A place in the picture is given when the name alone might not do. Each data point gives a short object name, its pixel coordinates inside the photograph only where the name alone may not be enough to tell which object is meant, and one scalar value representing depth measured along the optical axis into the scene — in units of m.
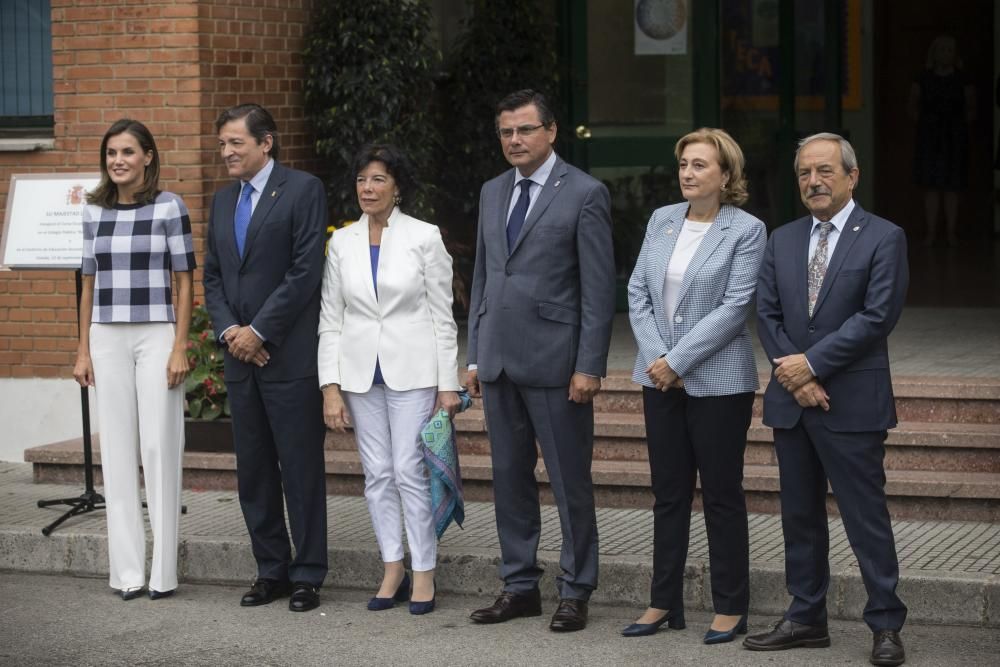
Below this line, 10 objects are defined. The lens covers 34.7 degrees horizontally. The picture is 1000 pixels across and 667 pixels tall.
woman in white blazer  6.71
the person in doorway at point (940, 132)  16.53
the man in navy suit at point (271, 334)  6.84
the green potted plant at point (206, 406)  8.88
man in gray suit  6.36
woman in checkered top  7.02
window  10.12
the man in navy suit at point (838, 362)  5.82
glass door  12.05
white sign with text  8.38
